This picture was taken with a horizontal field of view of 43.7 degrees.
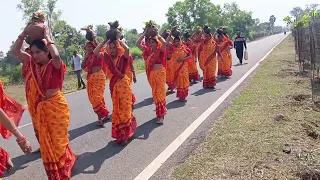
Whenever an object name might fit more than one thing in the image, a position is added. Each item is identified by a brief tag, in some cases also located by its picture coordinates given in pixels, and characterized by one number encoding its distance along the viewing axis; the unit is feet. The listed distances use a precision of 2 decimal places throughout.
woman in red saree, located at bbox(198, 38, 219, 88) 40.63
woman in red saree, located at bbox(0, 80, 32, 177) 11.18
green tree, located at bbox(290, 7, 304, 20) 521.61
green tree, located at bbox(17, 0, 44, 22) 140.67
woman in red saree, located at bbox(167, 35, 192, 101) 33.91
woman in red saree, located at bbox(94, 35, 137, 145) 21.36
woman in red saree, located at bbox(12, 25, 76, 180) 14.55
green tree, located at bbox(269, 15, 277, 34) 539.78
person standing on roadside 57.31
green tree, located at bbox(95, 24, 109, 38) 295.32
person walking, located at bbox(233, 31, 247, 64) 69.05
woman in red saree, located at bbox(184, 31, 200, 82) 46.71
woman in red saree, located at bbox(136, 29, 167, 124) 26.07
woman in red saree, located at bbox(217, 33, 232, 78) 48.32
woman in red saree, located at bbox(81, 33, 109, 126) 26.86
